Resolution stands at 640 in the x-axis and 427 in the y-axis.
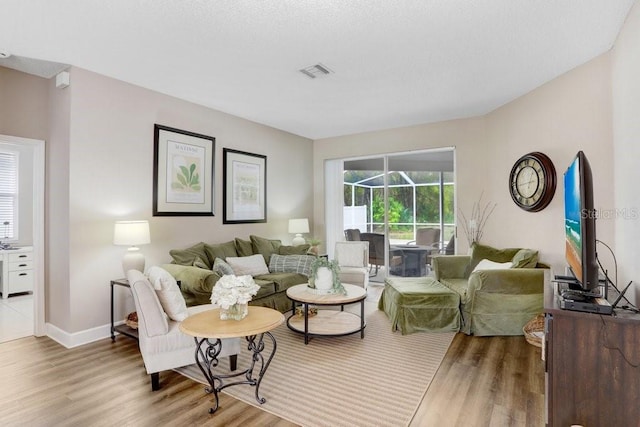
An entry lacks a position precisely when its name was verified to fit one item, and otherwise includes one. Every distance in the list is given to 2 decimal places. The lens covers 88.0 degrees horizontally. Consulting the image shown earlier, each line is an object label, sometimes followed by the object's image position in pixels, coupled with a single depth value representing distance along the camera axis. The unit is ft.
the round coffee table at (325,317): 11.11
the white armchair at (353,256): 17.38
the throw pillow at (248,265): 14.33
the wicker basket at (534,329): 10.55
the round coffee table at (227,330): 7.19
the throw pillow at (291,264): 15.60
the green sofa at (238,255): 11.19
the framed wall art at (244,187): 16.29
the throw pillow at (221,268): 13.08
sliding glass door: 18.47
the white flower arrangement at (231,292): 7.70
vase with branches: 16.39
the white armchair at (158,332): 7.98
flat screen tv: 5.82
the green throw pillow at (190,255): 13.15
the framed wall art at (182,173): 13.33
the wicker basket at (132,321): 11.16
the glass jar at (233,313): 7.93
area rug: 7.25
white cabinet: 16.33
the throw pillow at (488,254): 13.54
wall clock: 12.54
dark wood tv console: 5.42
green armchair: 11.34
